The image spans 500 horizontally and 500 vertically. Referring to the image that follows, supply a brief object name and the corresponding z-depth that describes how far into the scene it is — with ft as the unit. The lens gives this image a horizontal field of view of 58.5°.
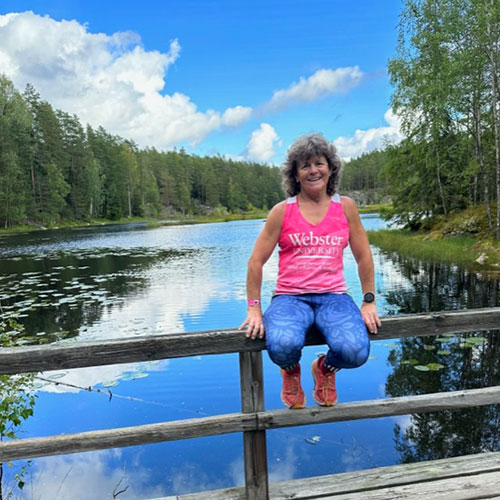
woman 7.05
